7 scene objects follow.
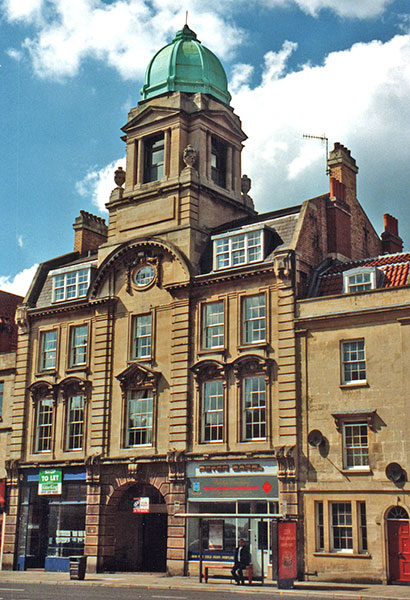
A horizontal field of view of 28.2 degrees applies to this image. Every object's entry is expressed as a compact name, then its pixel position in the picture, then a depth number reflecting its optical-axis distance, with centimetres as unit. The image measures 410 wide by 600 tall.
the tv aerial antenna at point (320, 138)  4597
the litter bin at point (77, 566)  3631
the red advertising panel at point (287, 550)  3016
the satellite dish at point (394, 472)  3241
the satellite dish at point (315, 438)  3462
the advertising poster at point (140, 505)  3978
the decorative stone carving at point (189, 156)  4331
